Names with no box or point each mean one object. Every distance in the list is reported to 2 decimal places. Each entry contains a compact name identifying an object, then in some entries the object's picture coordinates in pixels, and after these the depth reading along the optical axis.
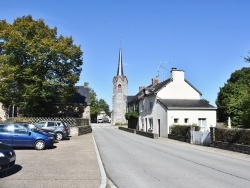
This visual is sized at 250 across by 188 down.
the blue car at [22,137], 11.81
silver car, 18.19
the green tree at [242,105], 16.30
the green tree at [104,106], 99.94
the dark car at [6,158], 6.46
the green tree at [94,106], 71.25
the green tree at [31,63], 24.62
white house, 24.03
